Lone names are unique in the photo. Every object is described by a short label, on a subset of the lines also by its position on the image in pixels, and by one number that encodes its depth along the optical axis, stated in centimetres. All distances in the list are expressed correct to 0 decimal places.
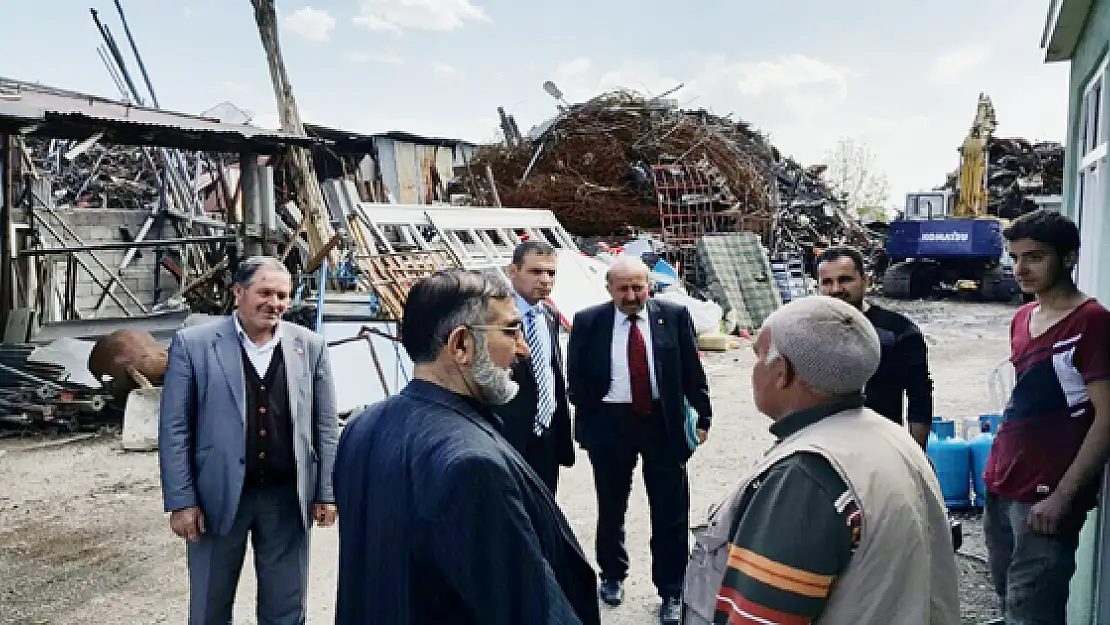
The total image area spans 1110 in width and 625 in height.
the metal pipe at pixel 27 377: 847
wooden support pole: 1169
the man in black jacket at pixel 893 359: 382
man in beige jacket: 158
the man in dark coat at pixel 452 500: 155
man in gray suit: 314
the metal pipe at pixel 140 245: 1021
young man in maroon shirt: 271
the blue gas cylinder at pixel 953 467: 528
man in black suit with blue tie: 400
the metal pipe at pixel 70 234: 1130
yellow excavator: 2058
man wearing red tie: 415
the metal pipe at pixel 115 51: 1566
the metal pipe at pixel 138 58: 1598
